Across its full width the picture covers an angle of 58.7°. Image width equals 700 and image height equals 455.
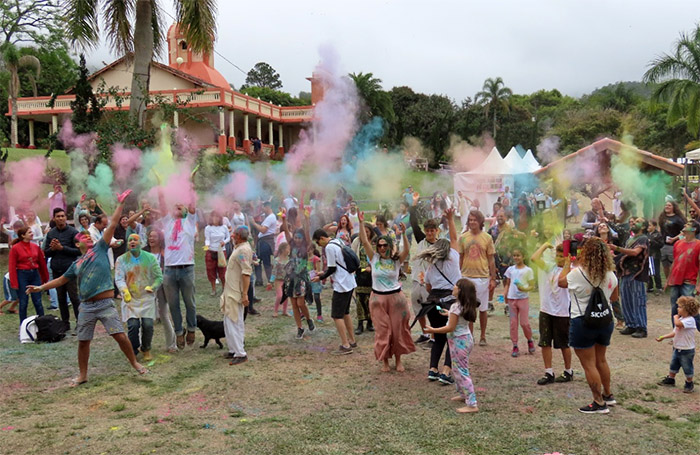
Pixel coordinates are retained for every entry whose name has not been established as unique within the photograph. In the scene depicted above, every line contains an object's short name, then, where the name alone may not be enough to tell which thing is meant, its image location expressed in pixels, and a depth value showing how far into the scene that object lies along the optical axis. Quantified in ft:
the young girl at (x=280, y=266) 32.48
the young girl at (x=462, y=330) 19.12
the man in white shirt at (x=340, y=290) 25.70
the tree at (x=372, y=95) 63.10
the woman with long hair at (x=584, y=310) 18.24
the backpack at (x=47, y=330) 27.86
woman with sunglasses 22.99
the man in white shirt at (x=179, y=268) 26.25
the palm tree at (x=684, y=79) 85.35
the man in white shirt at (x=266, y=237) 40.17
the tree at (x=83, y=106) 54.11
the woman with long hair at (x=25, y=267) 29.43
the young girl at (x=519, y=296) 24.64
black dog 26.61
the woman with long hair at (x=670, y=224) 35.14
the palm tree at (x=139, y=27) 48.03
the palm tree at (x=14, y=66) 108.99
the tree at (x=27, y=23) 114.21
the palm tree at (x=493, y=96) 155.94
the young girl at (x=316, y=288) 31.99
